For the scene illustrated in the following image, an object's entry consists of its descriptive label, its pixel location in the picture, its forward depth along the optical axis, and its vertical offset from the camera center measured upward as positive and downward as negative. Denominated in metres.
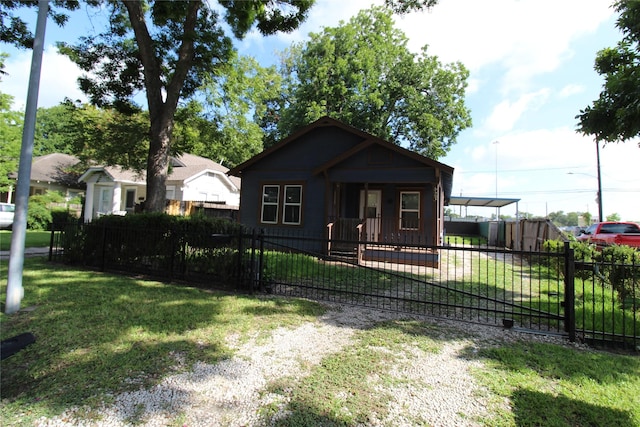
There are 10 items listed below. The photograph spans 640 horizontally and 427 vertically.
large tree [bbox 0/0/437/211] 9.90 +5.95
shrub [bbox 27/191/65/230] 17.86 +0.15
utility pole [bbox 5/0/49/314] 4.93 +0.71
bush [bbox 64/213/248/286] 7.01 -0.50
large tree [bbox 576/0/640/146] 5.78 +2.75
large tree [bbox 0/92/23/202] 20.02 +4.82
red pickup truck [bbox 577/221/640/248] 14.19 +0.43
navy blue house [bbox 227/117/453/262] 11.84 +1.79
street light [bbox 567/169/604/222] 25.16 +3.26
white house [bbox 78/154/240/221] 20.92 +2.46
